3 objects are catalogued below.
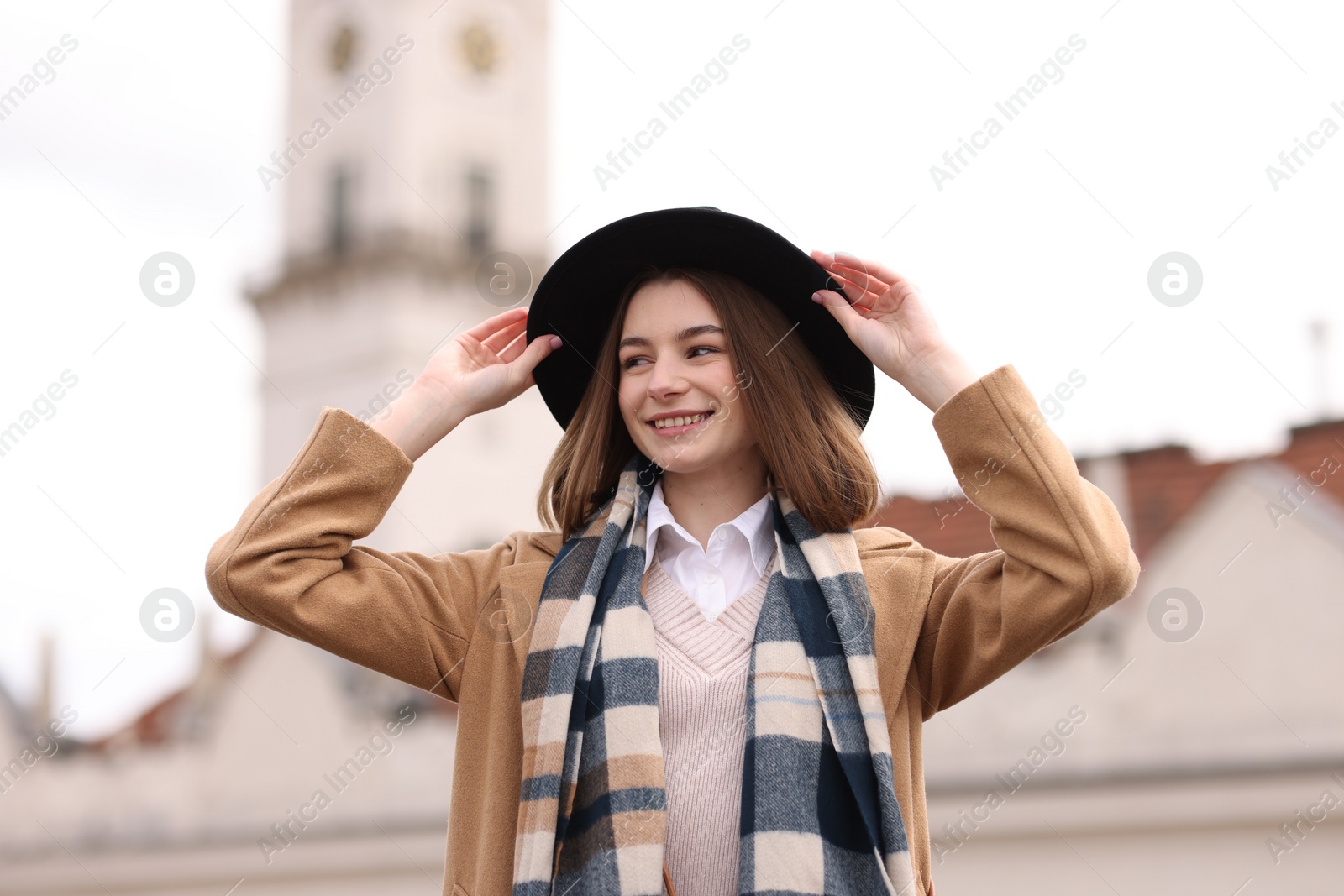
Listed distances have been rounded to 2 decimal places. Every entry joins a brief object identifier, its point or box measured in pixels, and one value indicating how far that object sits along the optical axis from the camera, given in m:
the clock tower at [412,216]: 31.56
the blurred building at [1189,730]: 12.41
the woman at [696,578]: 2.24
